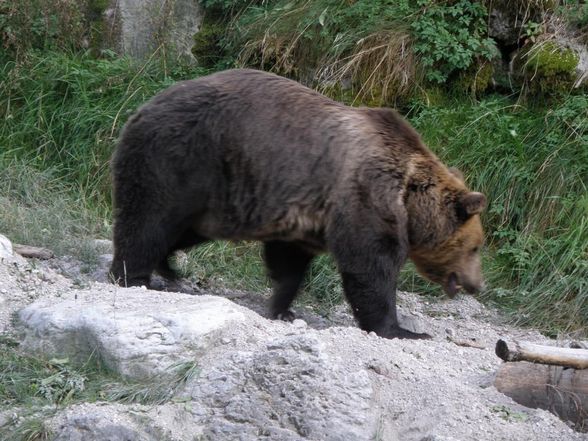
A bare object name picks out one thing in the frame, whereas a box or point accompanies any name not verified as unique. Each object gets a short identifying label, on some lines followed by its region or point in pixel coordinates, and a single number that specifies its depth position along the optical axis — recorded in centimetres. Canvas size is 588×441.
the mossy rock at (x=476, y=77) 1859
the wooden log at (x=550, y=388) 1015
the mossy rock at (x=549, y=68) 1802
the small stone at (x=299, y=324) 1183
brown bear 1318
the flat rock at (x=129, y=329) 1024
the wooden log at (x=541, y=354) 973
